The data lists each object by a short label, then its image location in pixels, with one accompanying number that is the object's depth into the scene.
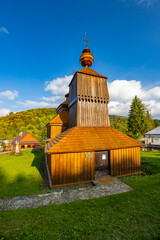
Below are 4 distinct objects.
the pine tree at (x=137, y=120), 38.62
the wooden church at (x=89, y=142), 9.23
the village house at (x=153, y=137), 33.92
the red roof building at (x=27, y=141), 40.02
